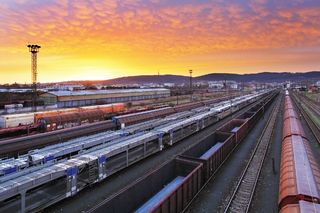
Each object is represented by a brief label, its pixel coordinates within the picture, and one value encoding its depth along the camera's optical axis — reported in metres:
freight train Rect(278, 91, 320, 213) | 10.20
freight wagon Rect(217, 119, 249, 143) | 30.60
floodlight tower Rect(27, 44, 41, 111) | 51.03
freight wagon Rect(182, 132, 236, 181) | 19.25
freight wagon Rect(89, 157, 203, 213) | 12.97
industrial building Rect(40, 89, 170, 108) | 59.53
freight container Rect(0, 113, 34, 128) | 38.09
